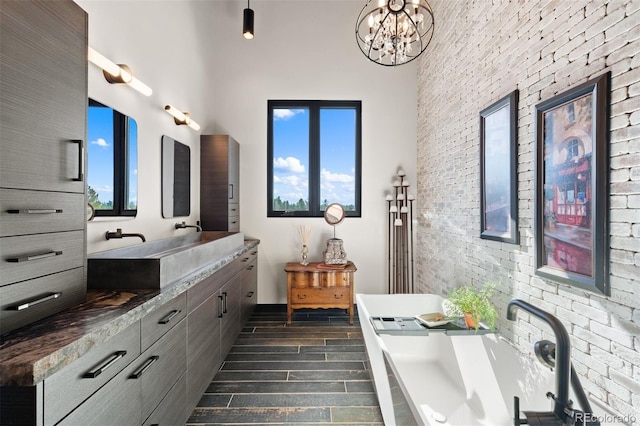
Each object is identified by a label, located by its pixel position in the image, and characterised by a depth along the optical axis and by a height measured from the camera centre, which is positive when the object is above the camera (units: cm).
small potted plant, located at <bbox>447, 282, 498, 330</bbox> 188 -61
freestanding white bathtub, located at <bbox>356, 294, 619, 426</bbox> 145 -94
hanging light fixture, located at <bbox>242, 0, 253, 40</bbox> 325 +205
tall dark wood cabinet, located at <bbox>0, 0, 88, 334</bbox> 96 +19
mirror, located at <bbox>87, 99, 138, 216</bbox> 187 +34
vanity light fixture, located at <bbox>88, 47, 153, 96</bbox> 170 +86
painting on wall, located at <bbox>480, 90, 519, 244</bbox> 195 +30
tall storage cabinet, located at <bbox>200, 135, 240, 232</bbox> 350 +35
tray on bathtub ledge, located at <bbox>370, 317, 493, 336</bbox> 186 -76
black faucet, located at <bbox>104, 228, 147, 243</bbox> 197 -16
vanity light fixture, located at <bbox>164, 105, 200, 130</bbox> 275 +92
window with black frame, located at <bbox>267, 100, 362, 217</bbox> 401 +72
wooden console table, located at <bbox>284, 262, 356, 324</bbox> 344 -89
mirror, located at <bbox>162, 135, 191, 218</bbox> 275 +33
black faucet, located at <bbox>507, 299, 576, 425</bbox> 78 -46
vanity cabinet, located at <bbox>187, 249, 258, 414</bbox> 183 -82
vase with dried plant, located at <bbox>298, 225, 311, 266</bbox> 374 -32
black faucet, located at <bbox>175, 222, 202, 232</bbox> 296 -14
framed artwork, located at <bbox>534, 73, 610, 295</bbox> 131 +13
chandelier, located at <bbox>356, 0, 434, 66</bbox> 193 +123
